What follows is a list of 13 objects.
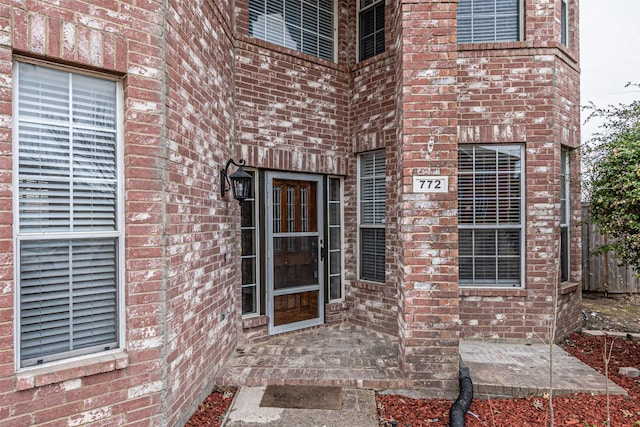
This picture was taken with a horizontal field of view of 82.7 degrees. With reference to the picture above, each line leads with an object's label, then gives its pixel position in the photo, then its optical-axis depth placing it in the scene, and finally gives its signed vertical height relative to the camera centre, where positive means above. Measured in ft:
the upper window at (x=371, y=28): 17.35 +9.13
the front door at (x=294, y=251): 15.58 -1.63
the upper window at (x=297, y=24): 15.78 +8.78
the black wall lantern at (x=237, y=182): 12.70 +1.21
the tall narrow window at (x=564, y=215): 17.42 +0.01
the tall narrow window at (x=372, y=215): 17.07 +0.01
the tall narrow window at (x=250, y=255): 15.07 -1.66
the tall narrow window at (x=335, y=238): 17.85 -1.13
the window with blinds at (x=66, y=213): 7.35 +0.04
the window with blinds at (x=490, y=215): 15.71 +0.01
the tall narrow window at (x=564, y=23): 17.15 +9.23
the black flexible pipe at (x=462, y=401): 9.27 -5.19
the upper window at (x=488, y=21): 15.96 +8.58
